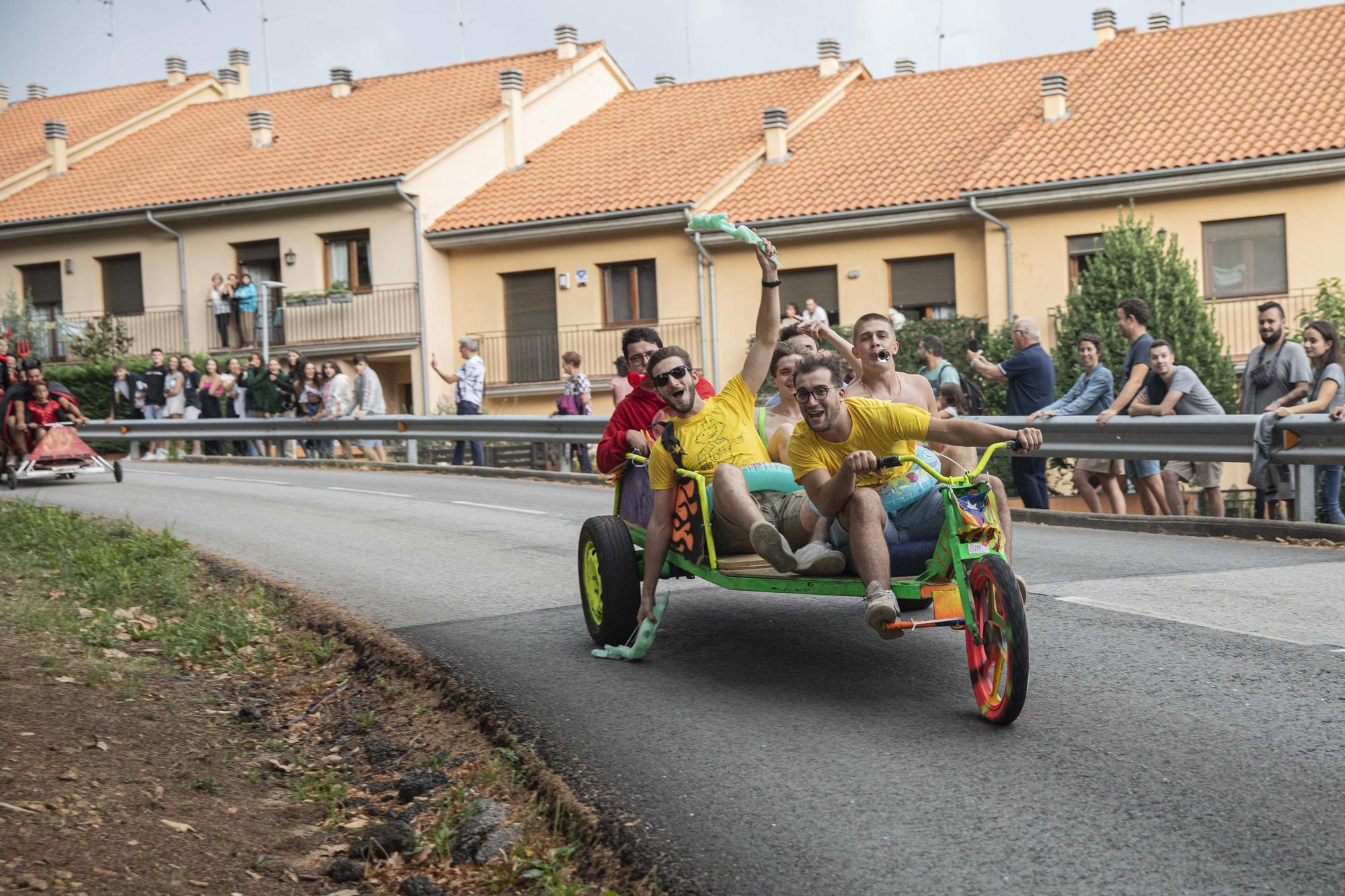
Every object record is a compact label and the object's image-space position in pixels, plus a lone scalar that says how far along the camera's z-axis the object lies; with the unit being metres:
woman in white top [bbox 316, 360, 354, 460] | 23.62
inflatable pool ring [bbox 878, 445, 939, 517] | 6.20
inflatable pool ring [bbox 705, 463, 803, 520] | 7.01
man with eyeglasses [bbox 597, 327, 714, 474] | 7.70
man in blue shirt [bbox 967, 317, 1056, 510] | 12.98
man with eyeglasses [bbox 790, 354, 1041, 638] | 5.91
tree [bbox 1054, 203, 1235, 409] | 23.56
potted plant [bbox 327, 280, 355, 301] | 35.50
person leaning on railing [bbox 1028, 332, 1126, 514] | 12.98
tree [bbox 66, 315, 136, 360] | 35.75
